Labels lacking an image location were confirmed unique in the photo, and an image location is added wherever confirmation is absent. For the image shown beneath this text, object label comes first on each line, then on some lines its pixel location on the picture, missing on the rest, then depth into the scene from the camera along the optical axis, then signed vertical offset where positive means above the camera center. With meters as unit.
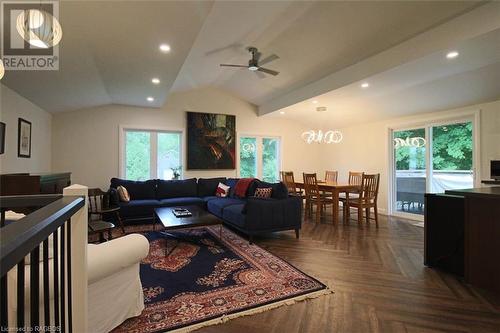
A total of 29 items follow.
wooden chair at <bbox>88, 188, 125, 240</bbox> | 3.11 -0.73
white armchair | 1.65 -0.80
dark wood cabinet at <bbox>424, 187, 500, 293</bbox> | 2.37 -0.67
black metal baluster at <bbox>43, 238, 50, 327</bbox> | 0.87 -0.35
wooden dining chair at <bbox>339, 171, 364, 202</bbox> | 5.70 -0.27
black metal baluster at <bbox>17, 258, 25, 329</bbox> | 0.67 -0.34
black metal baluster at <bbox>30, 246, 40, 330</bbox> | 0.76 -0.37
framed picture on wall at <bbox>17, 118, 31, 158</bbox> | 3.51 +0.39
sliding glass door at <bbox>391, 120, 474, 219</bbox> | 4.61 +0.11
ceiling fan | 3.88 +1.57
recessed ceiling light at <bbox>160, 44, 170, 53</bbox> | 2.84 +1.32
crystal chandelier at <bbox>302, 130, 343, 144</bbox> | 5.53 +0.68
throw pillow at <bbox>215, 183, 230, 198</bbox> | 5.55 -0.52
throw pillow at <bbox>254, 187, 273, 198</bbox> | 4.50 -0.44
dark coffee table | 3.17 -0.70
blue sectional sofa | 3.77 -0.65
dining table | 4.88 -0.43
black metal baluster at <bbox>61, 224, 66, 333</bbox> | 0.99 -0.48
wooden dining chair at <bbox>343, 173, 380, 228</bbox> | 4.82 -0.59
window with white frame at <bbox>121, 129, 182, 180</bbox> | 5.78 +0.27
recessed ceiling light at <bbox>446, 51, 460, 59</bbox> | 2.89 +1.29
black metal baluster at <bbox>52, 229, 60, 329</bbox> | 0.91 -0.43
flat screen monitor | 3.84 -0.03
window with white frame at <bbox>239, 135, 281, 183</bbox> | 6.89 +0.27
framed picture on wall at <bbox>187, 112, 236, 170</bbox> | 6.17 +0.63
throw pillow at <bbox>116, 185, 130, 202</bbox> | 4.79 -0.52
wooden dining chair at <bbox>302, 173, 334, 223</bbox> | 5.23 -0.61
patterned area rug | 1.95 -1.11
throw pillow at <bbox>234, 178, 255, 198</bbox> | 5.10 -0.40
